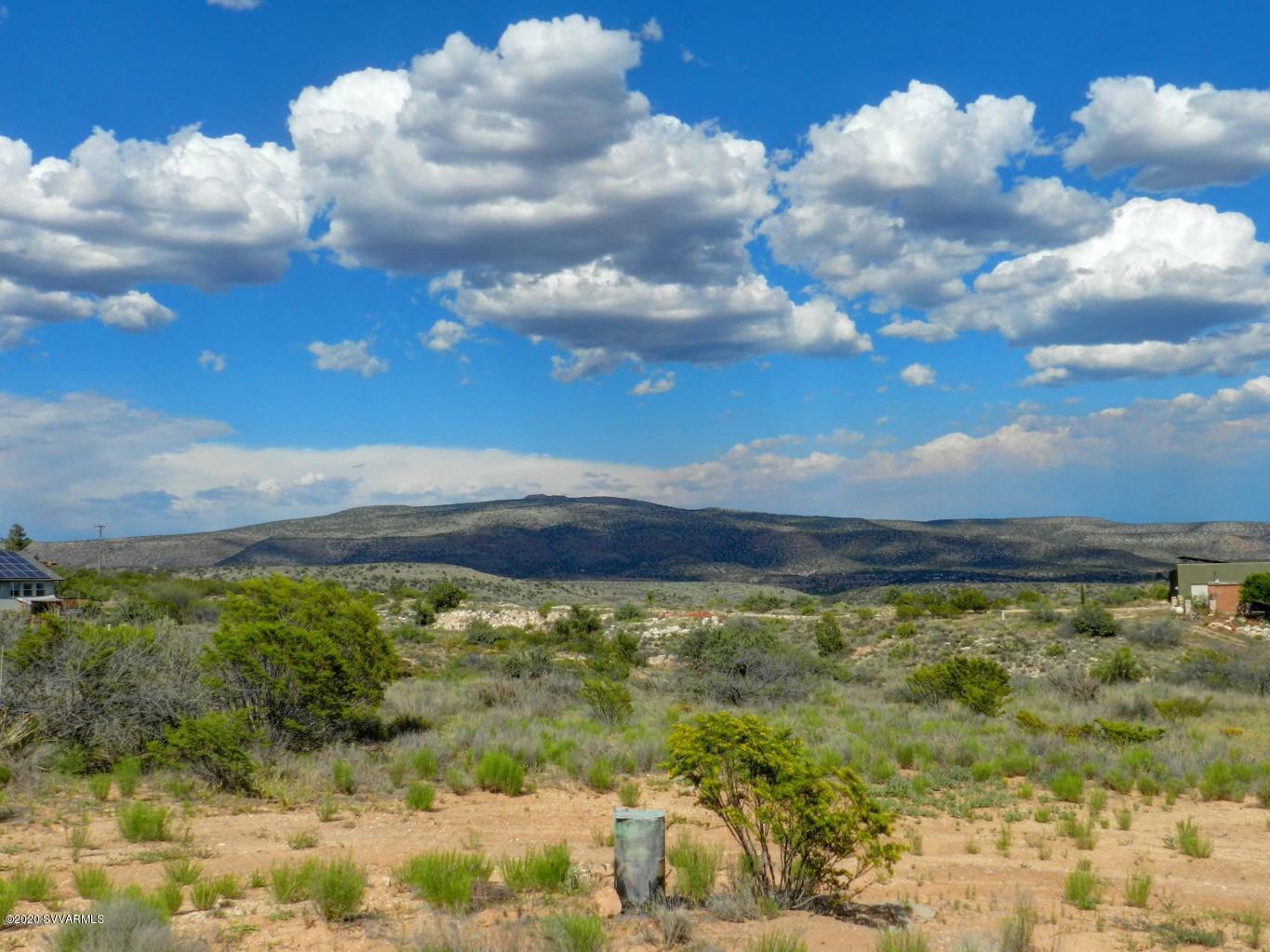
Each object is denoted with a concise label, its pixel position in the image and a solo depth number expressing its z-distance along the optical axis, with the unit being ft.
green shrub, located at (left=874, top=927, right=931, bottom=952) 21.83
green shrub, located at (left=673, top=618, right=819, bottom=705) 78.69
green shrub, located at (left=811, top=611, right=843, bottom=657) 123.24
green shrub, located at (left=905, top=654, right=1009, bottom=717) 70.13
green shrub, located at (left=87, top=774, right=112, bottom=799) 39.91
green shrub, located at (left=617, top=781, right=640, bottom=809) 42.65
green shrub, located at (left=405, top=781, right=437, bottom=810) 40.40
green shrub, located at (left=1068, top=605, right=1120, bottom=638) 125.29
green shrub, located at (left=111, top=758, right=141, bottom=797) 40.34
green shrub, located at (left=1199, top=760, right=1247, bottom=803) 45.55
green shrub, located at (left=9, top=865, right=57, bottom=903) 25.52
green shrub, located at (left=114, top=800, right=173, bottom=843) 33.22
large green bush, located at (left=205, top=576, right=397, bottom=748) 48.47
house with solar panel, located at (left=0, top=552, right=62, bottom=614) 140.05
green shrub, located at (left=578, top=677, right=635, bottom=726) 63.93
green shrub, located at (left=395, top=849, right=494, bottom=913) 25.94
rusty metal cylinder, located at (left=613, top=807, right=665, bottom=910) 26.35
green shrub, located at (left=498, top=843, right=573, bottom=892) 28.14
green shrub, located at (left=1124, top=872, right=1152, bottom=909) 28.81
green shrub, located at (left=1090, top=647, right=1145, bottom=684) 93.15
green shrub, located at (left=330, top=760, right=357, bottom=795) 42.70
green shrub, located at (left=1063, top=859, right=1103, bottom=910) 28.71
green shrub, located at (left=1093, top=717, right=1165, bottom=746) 55.06
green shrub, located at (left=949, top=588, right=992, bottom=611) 162.61
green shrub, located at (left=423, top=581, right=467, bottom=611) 171.83
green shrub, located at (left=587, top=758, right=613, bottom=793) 45.68
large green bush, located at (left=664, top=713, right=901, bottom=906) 27.66
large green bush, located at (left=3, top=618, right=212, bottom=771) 46.11
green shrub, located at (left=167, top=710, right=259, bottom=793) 41.70
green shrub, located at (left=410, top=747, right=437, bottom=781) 46.14
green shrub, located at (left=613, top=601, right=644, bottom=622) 158.61
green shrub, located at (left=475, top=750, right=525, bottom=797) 44.65
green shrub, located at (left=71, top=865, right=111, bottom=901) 25.94
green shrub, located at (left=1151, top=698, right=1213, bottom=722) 67.00
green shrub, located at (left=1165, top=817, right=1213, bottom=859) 35.29
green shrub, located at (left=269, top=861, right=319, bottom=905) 26.27
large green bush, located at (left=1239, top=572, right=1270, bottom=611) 142.41
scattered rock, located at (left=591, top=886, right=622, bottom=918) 26.48
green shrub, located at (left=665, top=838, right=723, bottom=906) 27.55
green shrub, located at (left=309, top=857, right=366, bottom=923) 24.94
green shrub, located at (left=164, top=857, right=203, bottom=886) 27.17
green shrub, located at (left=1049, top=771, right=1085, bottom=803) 44.75
